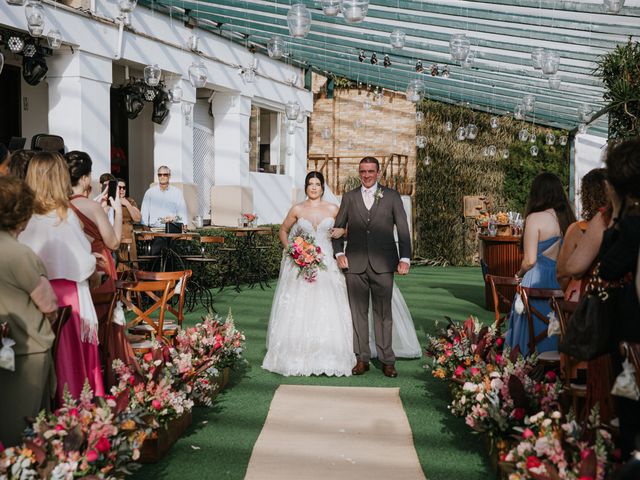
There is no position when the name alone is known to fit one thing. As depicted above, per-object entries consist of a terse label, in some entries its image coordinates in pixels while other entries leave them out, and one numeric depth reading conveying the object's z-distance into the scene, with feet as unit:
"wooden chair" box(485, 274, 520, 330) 16.88
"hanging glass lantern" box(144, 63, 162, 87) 31.96
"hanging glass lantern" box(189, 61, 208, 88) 33.63
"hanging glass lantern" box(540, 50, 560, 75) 25.23
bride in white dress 20.22
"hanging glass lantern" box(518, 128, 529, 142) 49.67
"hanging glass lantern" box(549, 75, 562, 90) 32.19
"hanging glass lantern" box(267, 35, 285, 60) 29.14
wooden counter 32.04
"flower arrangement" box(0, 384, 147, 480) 9.12
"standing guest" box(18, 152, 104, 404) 12.34
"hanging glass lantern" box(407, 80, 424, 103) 38.47
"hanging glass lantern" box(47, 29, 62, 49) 27.45
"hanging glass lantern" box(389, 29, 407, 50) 28.29
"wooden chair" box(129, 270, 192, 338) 16.98
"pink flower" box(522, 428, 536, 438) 9.95
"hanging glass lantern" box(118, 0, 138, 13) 27.96
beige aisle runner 12.86
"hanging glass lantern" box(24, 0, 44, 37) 24.12
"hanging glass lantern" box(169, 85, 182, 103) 38.09
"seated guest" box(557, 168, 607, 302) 12.78
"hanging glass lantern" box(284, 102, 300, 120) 39.75
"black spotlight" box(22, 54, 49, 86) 30.96
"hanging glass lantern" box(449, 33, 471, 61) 27.17
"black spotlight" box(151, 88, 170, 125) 40.86
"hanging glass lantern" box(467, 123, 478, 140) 51.57
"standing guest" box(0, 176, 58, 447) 9.75
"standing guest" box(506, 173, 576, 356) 16.47
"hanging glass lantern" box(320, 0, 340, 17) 20.22
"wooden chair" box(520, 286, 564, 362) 14.78
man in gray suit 19.60
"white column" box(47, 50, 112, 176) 33.69
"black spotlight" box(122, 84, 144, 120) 39.09
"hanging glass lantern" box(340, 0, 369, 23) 19.74
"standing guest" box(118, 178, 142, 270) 29.81
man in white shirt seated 34.99
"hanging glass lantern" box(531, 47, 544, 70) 25.61
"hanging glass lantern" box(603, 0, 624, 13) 19.46
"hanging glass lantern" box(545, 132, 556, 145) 56.34
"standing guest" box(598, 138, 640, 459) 8.58
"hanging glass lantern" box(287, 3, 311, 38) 21.49
